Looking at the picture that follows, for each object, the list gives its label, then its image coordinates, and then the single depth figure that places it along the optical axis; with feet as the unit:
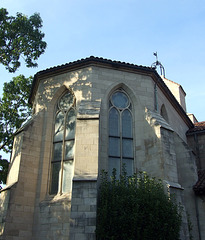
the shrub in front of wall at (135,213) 30.19
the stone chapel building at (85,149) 35.22
